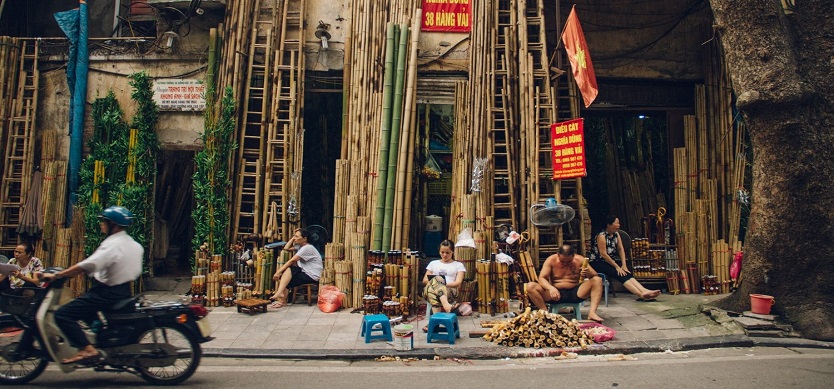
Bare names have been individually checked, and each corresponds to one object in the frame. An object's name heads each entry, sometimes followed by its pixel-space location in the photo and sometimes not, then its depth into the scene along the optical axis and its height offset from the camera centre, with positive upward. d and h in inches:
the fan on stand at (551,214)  366.9 +13.9
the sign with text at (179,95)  411.5 +91.2
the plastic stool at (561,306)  311.4 -36.2
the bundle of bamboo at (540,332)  270.2 -43.4
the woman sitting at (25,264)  324.2 -21.3
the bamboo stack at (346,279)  351.3 -27.6
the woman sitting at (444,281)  315.0 -24.6
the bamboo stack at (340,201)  378.9 +19.6
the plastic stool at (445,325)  275.4 -41.5
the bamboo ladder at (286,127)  393.7 +69.6
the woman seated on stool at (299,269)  358.6 -22.8
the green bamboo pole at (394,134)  377.4 +63.5
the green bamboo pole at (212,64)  400.7 +110.6
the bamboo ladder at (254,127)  396.8 +70.1
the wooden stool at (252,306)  335.6 -42.1
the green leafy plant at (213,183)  387.9 +29.7
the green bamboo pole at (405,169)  377.4 +41.1
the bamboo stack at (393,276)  342.0 -24.2
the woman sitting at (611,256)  351.3 -10.7
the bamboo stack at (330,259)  358.6 -16.5
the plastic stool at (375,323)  277.3 -42.5
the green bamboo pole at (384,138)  378.0 +60.8
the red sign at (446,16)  420.5 +152.4
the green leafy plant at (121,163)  390.6 +42.0
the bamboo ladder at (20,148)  400.8 +51.7
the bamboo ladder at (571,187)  391.9 +33.0
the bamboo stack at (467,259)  343.6 -13.7
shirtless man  309.3 -23.9
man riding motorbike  205.8 -17.0
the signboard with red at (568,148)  350.6 +52.8
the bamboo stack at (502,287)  338.6 -29.1
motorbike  206.2 -38.5
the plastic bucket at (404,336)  264.8 -45.0
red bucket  294.5 -30.4
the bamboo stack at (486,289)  336.8 -29.9
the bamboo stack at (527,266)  362.6 -18.3
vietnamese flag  349.4 +104.5
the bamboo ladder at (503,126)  388.2 +71.9
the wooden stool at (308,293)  360.2 -37.5
